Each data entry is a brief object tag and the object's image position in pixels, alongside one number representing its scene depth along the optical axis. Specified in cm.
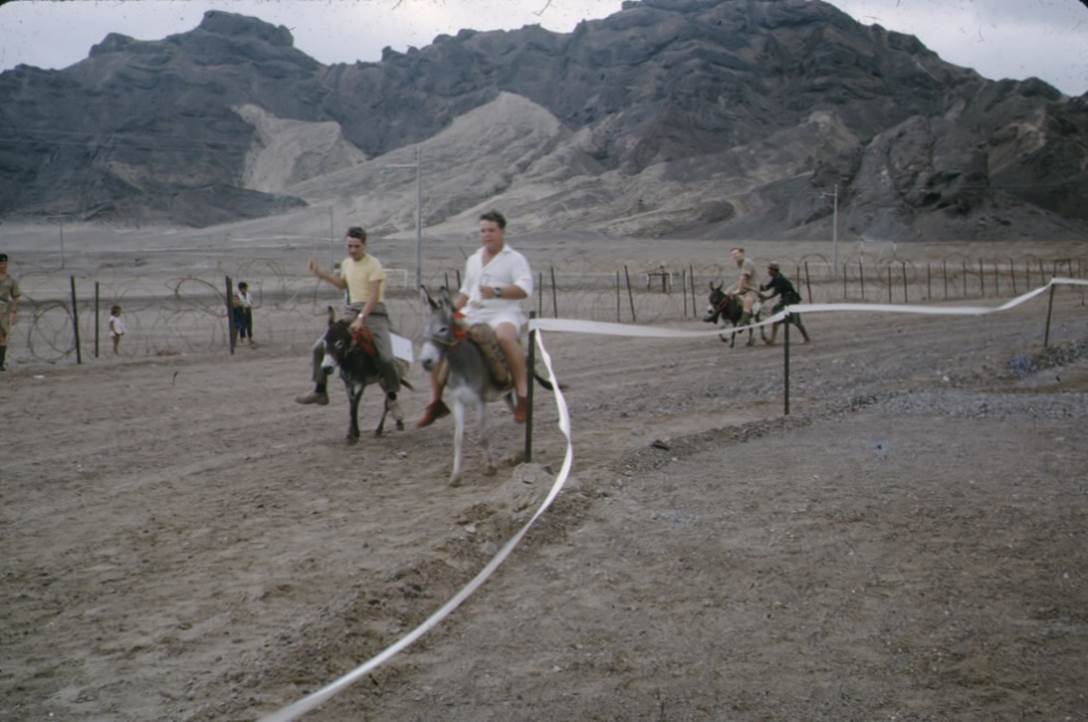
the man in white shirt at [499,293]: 902
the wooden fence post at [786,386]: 1204
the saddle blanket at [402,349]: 1123
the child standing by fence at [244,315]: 2208
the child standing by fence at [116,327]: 2059
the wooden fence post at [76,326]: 1873
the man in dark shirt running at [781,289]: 2075
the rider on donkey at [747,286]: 2088
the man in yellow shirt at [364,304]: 1085
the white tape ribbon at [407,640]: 354
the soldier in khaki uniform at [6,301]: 1719
